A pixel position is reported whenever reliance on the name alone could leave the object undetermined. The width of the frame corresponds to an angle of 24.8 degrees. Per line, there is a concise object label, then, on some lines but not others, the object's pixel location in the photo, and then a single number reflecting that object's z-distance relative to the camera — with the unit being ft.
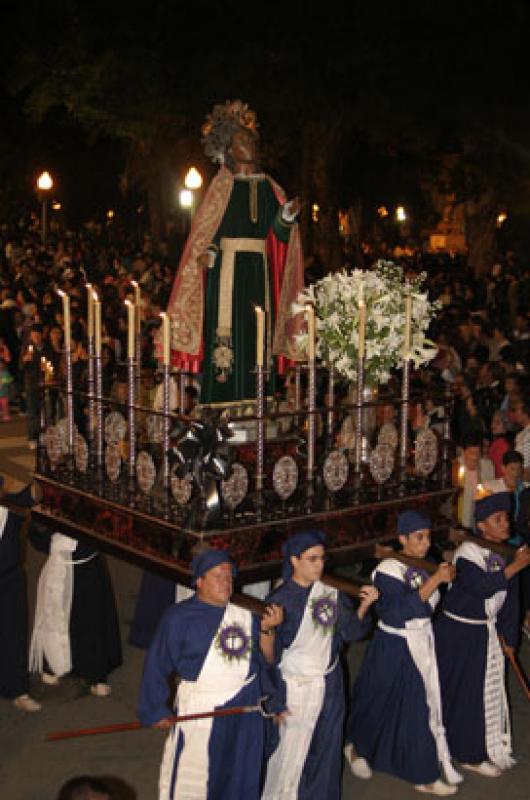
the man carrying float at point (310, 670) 20.07
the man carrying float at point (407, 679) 21.65
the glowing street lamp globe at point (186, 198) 43.30
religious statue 26.99
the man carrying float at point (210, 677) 18.52
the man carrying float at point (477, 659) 22.61
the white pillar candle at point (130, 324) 24.91
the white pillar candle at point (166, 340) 23.65
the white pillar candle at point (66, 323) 26.07
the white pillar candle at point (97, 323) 26.01
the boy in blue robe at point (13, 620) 25.14
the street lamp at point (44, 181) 76.89
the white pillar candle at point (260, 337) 23.38
